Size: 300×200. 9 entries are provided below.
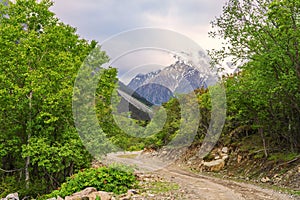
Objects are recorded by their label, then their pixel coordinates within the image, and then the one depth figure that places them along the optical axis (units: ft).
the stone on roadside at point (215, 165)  80.94
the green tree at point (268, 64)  53.11
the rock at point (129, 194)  39.94
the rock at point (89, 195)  39.12
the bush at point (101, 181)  45.60
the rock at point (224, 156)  83.38
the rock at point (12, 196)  53.44
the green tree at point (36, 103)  63.31
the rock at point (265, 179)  60.06
